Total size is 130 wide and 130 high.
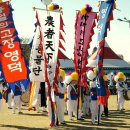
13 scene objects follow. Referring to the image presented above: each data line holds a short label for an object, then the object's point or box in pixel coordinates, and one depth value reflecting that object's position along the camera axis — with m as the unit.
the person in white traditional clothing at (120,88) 15.85
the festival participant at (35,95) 15.89
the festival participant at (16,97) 15.38
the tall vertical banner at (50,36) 10.86
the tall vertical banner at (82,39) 12.79
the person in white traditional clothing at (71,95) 13.02
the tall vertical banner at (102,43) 11.28
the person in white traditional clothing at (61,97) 11.95
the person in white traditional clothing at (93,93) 12.03
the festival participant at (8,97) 18.02
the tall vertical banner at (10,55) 11.74
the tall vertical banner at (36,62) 13.09
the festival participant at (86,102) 14.73
